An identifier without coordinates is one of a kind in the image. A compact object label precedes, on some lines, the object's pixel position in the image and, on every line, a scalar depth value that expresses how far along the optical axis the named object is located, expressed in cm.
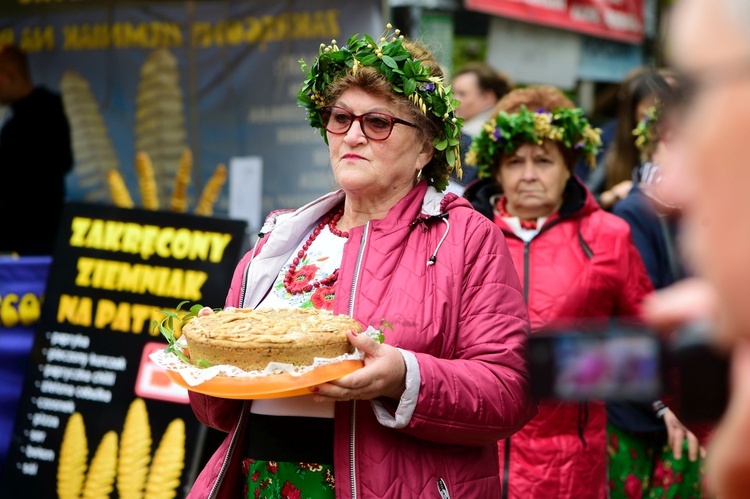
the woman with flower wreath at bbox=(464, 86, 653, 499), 425
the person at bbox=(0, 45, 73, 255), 748
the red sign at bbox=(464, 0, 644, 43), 752
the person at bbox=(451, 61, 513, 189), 654
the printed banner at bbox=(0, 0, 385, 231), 696
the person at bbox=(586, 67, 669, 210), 577
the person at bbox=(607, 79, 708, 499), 463
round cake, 253
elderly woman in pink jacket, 265
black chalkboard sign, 491
